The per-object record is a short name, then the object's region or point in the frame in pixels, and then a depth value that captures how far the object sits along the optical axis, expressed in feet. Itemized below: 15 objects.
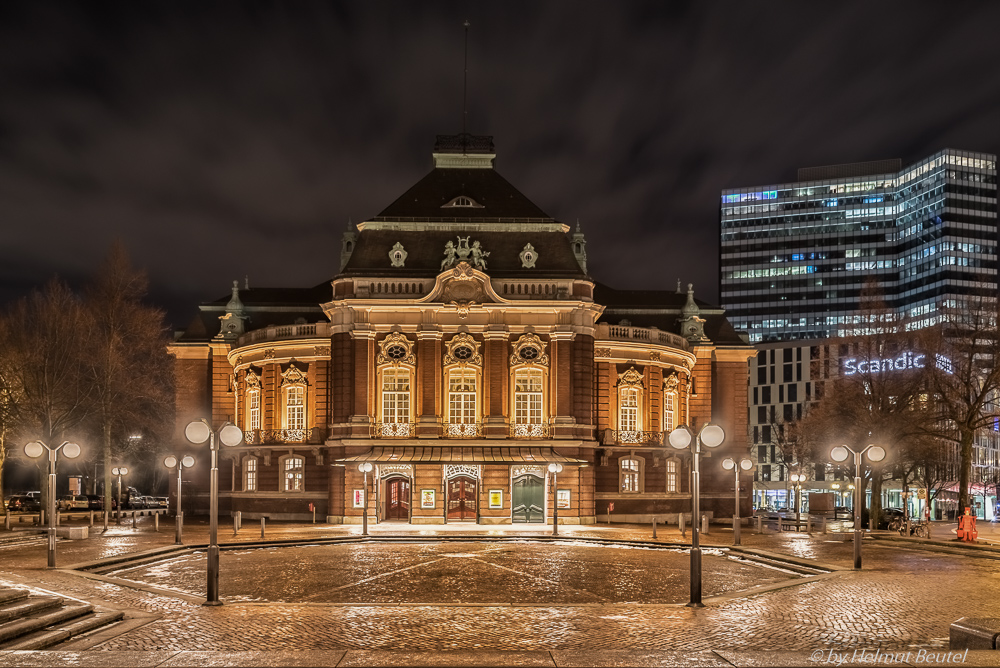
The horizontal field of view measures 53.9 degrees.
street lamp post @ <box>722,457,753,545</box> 121.39
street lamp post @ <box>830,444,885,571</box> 91.32
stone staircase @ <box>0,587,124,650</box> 52.26
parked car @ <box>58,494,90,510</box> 226.99
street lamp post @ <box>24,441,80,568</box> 87.51
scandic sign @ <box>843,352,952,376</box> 164.55
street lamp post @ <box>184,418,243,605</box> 65.31
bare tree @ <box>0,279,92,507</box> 159.33
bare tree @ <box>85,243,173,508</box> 169.89
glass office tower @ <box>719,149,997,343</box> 511.81
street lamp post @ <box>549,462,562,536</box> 142.37
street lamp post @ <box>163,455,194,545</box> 116.78
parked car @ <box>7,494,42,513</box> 230.68
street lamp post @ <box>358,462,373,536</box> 135.74
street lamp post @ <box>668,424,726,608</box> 66.33
